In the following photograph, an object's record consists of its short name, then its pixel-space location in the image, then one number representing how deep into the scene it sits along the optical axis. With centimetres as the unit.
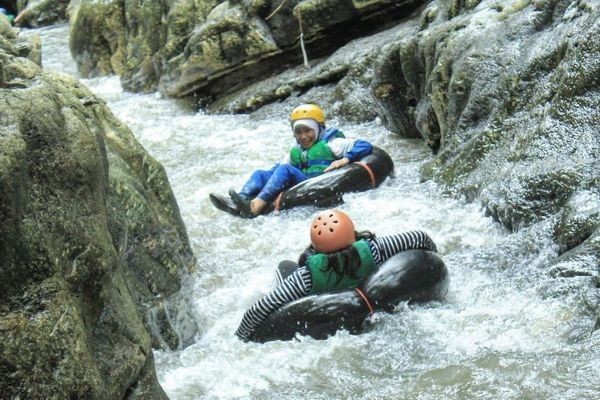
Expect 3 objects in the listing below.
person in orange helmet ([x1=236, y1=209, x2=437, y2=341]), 1200
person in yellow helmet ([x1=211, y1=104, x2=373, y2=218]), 1868
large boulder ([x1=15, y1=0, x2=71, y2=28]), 4469
